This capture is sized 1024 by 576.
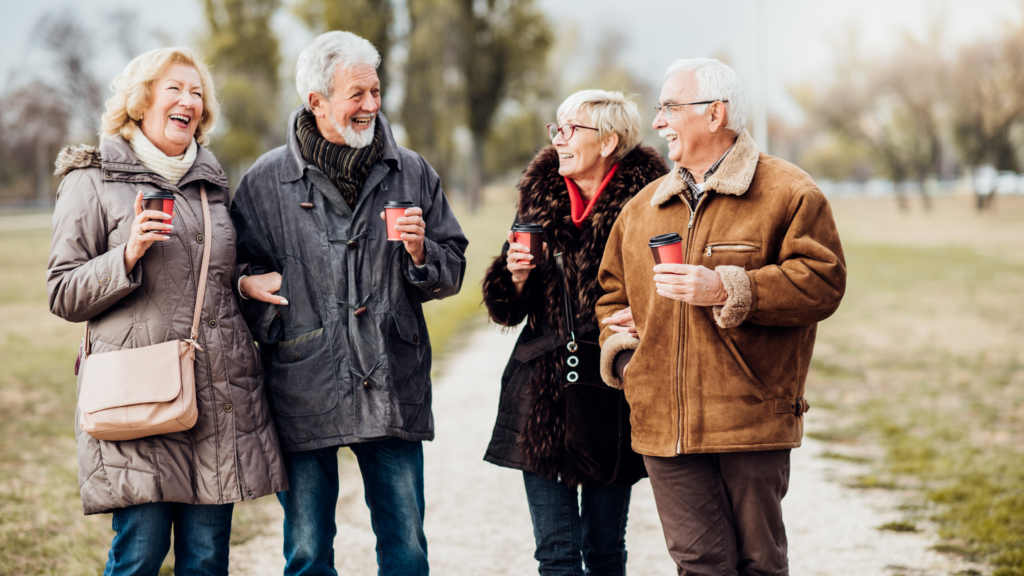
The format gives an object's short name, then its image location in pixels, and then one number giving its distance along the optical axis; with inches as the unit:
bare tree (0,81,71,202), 1681.7
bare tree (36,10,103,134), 1528.1
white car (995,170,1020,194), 2037.9
